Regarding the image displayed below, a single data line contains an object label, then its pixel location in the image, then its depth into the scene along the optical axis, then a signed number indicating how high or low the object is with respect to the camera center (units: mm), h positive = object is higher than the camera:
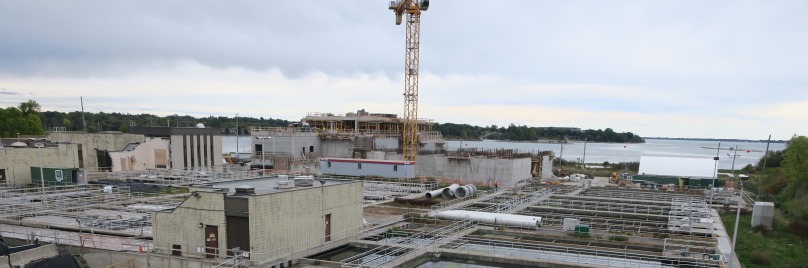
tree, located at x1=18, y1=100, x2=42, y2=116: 118988 -1434
